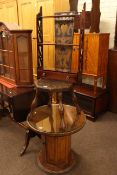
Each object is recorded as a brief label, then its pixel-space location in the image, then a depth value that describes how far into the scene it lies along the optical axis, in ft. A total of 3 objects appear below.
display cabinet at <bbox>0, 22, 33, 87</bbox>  5.20
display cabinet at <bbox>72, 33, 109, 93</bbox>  6.32
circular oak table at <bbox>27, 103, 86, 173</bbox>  4.14
